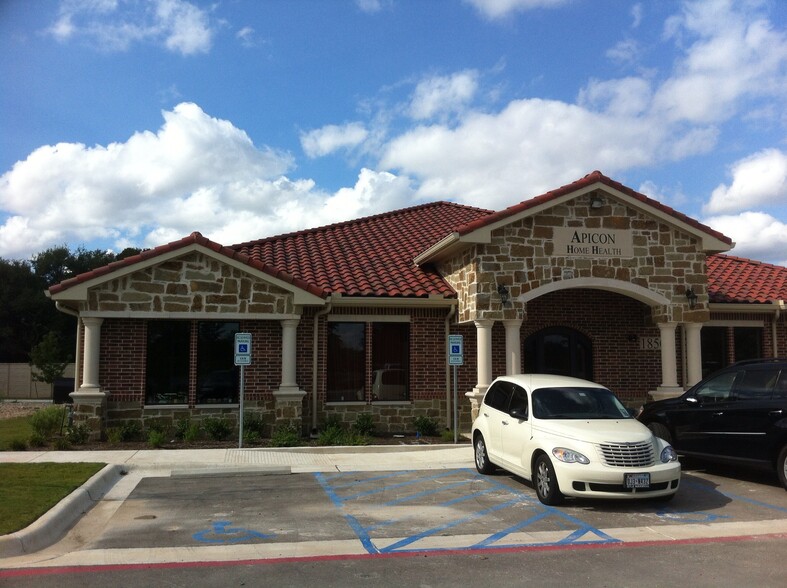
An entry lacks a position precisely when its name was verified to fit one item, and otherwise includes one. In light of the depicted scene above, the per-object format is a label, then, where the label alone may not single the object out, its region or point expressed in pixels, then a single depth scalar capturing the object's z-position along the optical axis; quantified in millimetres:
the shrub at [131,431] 14430
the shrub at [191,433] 14320
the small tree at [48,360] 33625
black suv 9891
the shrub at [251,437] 14273
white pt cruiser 8648
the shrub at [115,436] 13945
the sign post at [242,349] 13367
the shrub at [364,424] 15707
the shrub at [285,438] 14102
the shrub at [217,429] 14648
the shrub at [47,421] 14172
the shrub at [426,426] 15945
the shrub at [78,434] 13781
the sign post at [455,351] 14656
